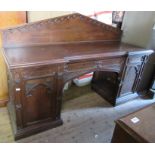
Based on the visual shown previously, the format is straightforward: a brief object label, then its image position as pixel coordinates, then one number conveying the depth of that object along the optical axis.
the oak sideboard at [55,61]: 1.59
